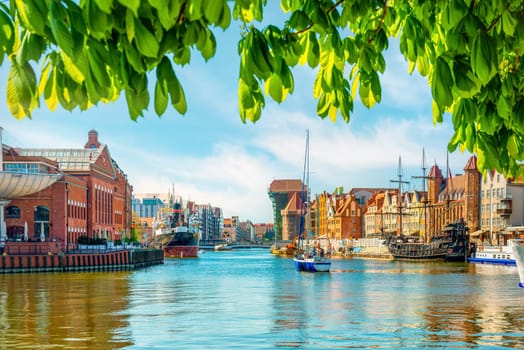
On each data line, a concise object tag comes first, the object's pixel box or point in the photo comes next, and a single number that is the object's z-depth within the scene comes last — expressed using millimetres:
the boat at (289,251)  193150
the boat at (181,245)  145125
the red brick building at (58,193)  90562
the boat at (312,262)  77500
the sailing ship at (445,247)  116500
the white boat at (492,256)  98938
